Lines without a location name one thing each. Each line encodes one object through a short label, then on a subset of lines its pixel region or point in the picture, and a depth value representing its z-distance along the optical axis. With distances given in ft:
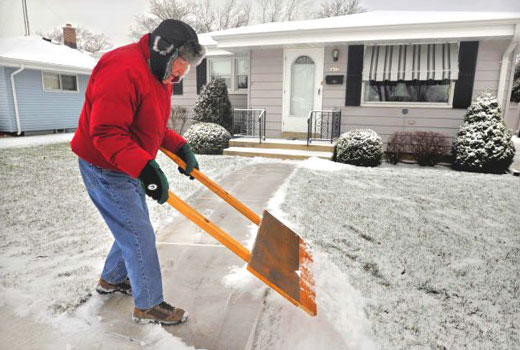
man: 4.96
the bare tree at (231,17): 87.00
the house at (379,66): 25.54
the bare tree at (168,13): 79.60
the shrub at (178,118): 37.40
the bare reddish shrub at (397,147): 26.55
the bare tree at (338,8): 86.74
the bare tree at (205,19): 87.35
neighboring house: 39.60
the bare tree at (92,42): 91.76
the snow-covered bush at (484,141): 22.80
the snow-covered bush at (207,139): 28.12
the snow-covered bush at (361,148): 24.07
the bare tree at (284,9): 80.23
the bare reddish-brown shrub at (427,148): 25.61
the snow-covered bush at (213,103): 32.76
